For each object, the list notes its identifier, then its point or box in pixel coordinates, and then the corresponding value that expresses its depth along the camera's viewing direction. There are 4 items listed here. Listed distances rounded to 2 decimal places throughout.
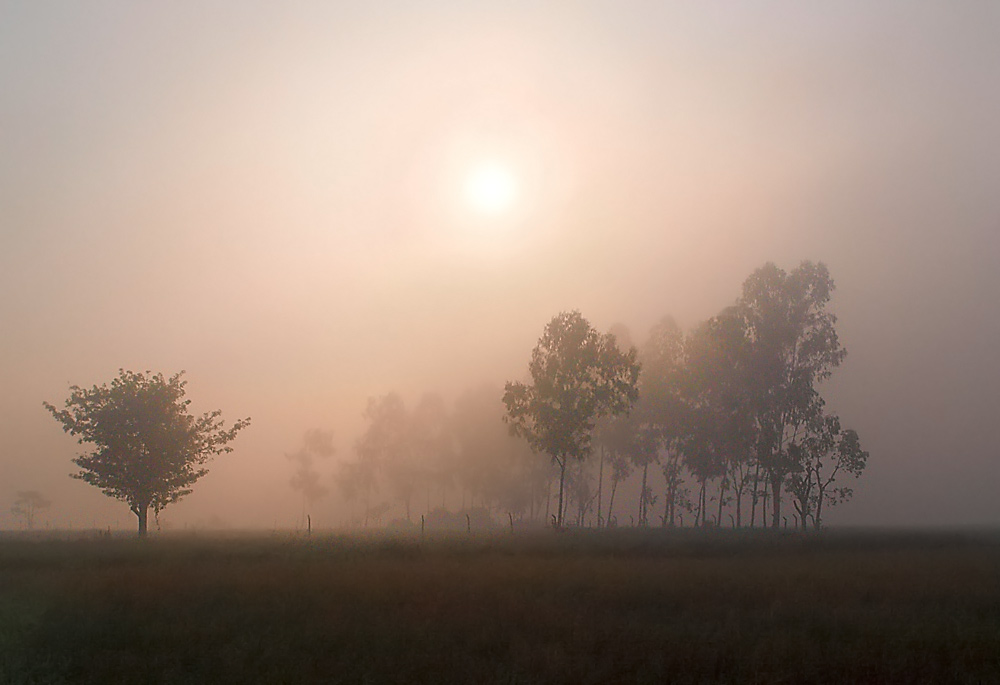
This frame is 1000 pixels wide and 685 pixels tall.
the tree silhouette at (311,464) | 144.12
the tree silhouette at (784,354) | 70.50
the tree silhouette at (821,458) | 68.94
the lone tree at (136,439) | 56.38
